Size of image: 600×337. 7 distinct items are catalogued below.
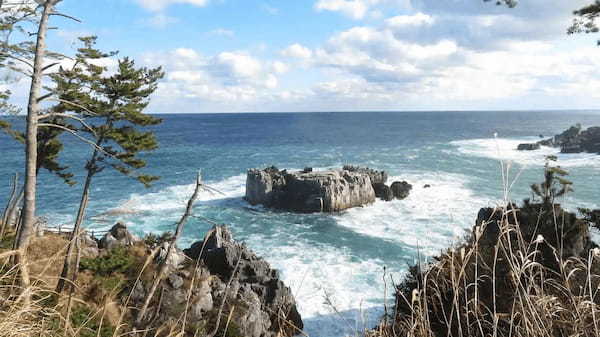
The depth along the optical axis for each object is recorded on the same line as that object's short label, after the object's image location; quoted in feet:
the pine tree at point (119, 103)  59.57
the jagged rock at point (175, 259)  63.96
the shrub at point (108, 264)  53.47
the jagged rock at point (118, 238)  75.56
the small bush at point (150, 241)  75.57
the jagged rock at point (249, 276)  64.69
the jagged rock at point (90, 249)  62.03
